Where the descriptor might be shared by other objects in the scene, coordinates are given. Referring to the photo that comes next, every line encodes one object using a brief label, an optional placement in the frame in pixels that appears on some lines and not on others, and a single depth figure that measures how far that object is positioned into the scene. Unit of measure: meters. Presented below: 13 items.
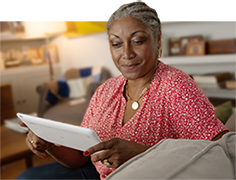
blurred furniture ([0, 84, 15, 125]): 3.62
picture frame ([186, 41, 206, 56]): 2.32
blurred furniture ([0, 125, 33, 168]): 1.59
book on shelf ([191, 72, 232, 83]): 2.29
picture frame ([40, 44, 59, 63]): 4.30
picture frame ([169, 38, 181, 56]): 2.54
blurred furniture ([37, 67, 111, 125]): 2.94
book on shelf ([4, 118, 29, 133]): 2.04
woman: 0.81
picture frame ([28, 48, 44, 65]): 4.21
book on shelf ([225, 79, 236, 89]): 2.21
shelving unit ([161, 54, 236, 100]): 2.21
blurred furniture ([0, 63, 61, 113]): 3.84
